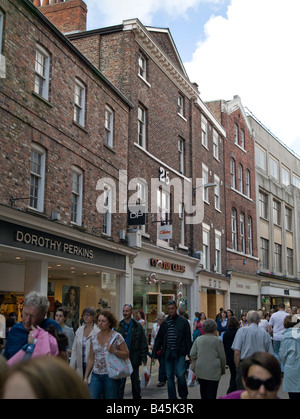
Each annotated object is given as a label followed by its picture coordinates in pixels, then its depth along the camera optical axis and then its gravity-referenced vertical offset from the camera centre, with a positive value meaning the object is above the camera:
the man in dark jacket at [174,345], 9.66 -0.97
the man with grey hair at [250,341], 8.80 -0.78
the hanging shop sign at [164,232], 21.91 +2.70
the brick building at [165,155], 21.97 +7.03
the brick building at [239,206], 33.84 +6.35
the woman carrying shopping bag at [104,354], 7.22 -0.86
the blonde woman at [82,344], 8.25 -0.82
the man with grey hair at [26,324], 5.32 -0.33
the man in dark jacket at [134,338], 9.98 -0.86
